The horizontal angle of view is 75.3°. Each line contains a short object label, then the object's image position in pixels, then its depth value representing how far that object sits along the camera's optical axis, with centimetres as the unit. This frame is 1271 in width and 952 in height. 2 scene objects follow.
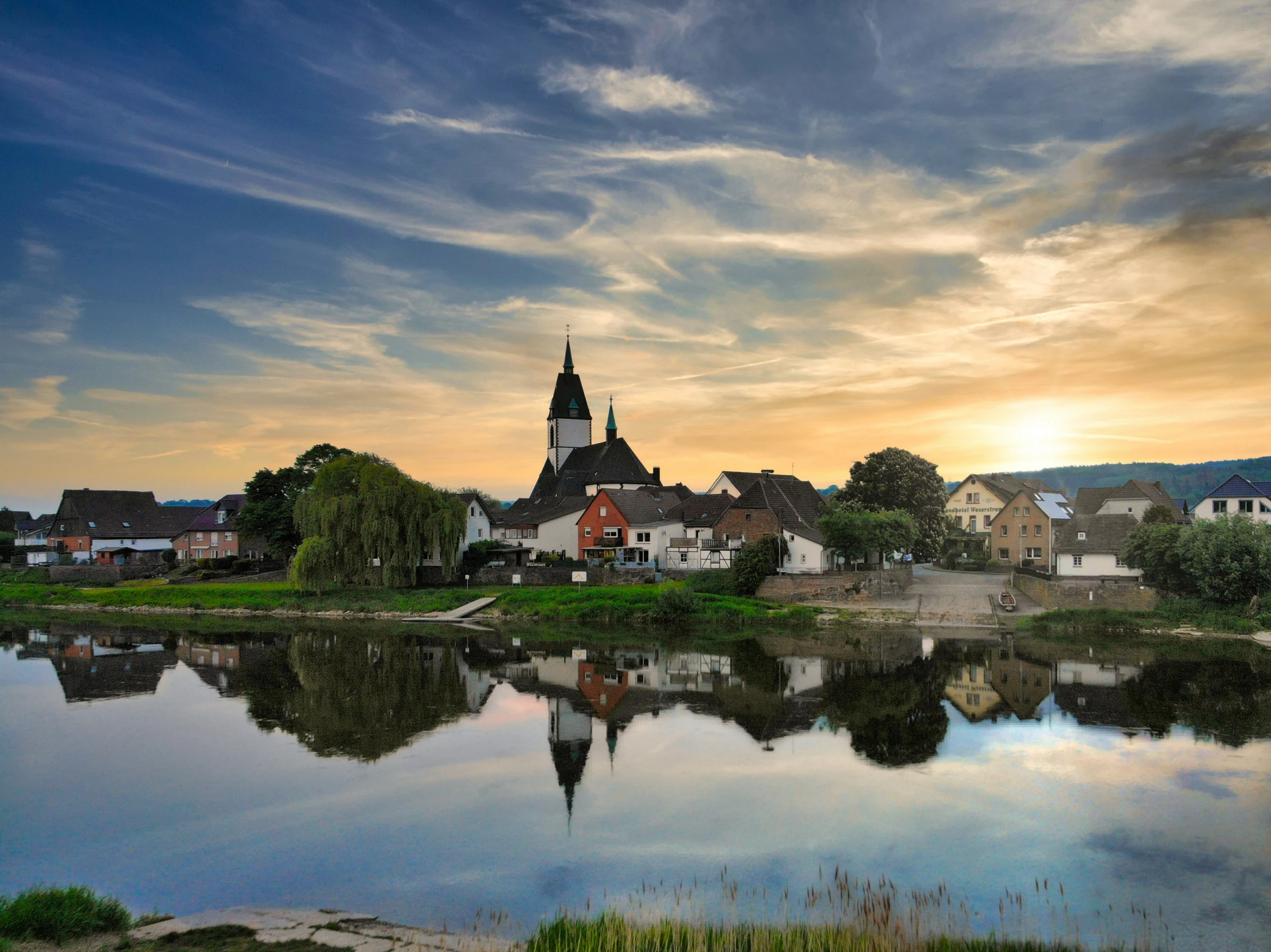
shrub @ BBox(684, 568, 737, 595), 4830
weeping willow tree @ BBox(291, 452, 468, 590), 4962
